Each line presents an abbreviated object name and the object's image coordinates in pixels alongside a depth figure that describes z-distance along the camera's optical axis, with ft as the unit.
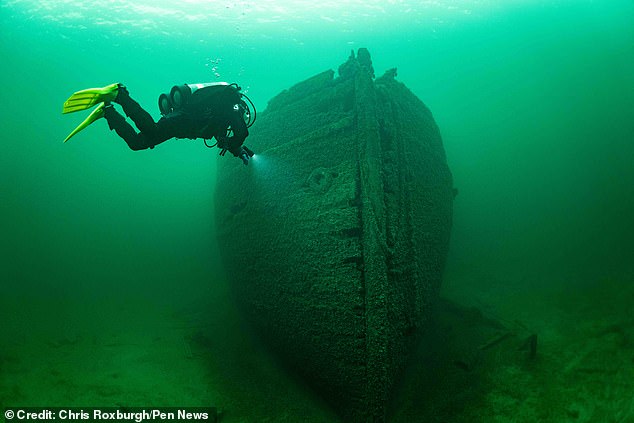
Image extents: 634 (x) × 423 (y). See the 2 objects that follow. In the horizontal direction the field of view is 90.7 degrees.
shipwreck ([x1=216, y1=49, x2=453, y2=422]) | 11.24
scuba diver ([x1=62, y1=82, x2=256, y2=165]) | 9.21
